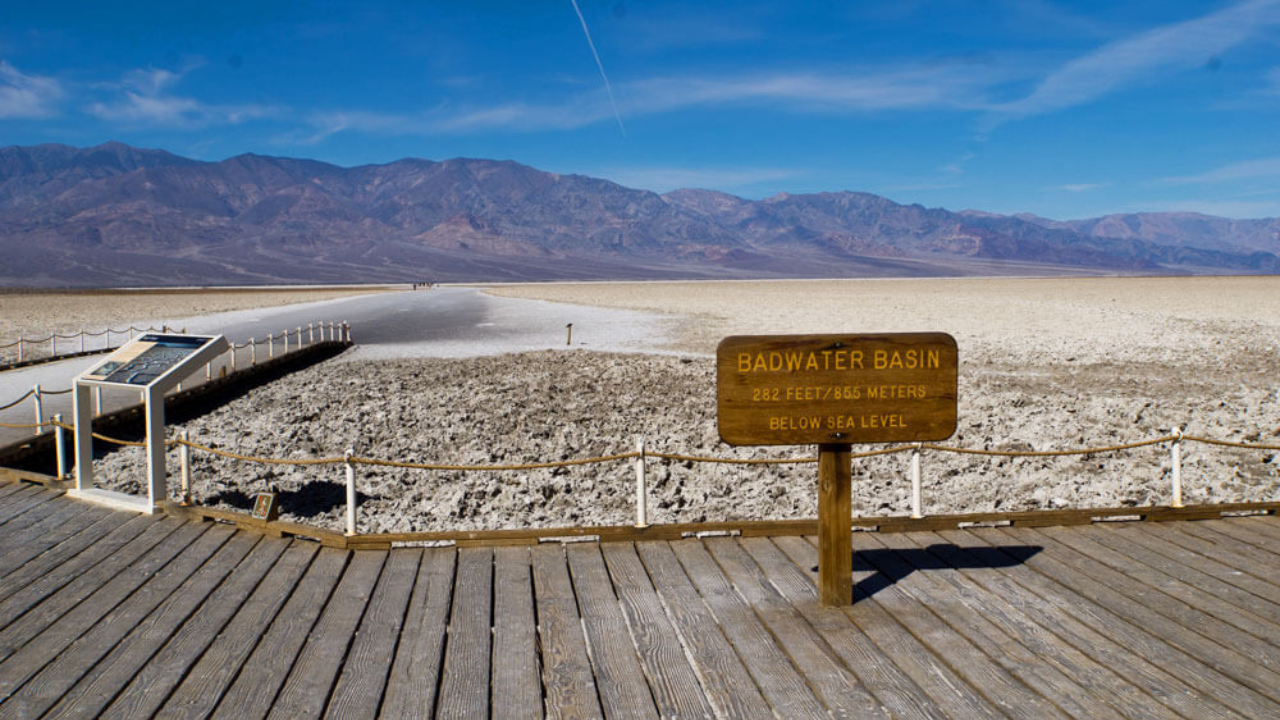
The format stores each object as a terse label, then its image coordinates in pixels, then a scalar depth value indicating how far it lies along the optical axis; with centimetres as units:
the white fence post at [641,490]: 674
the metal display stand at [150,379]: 725
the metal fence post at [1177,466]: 712
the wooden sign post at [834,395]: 524
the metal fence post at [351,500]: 652
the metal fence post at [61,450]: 891
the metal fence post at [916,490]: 688
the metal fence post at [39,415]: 1260
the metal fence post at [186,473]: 747
